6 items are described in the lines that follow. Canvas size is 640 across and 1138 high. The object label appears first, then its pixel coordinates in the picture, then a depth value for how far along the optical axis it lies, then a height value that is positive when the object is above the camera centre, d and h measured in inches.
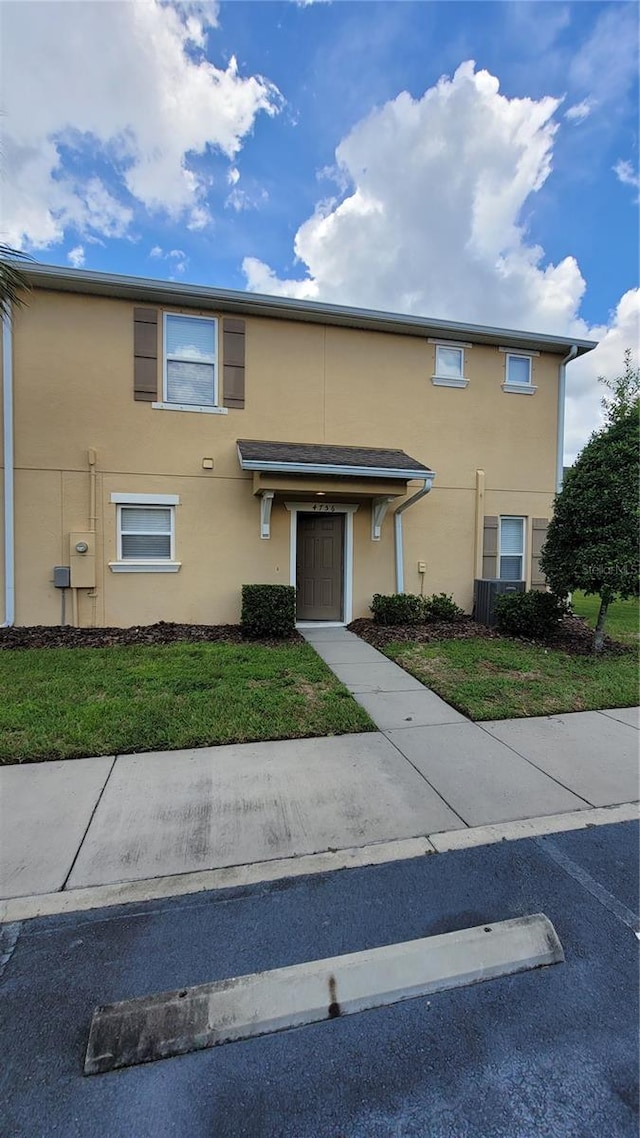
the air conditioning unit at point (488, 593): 381.7 -25.4
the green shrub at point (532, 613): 343.3 -37.2
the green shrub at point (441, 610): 384.2 -39.1
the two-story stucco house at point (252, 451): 330.0 +83.0
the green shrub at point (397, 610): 367.2 -37.7
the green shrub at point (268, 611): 329.7 -35.5
